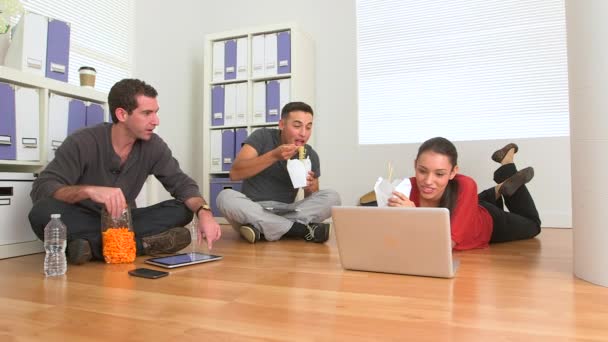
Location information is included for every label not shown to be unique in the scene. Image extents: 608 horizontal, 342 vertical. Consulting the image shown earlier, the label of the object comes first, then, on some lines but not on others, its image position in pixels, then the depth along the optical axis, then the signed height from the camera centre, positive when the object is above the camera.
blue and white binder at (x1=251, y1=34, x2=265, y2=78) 3.22 +0.99
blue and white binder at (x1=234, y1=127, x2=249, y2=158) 3.21 +0.36
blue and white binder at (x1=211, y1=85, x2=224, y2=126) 3.31 +0.62
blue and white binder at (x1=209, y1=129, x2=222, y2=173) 3.27 +0.27
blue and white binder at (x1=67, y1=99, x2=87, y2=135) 2.07 +0.35
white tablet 1.52 -0.29
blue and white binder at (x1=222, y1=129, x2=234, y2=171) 3.23 +0.27
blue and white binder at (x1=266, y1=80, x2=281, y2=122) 3.15 +0.62
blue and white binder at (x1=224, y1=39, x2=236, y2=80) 3.29 +0.98
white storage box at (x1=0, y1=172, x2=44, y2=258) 1.76 -0.13
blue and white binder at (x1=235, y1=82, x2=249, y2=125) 3.23 +0.63
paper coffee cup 2.22 +0.57
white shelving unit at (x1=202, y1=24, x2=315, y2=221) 3.14 +0.83
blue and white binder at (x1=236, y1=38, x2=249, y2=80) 3.26 +0.98
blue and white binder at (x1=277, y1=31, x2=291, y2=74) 3.13 +0.99
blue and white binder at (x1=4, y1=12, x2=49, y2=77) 1.95 +0.65
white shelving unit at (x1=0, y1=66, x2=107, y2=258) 1.79 +0.35
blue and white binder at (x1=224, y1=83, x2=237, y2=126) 3.27 +0.63
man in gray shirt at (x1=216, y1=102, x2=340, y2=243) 2.16 -0.05
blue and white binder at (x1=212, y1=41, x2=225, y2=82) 3.34 +0.98
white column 1.21 +0.16
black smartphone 1.36 -0.29
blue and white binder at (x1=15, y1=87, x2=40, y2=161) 1.84 +0.28
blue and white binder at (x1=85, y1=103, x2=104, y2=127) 2.16 +0.37
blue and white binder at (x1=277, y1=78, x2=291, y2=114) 3.13 +0.70
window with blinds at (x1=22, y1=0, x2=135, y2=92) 2.68 +1.03
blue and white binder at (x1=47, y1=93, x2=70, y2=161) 1.98 +0.30
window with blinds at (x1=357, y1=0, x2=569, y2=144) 2.95 +0.85
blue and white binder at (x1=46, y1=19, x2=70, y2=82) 2.06 +0.67
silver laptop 1.24 -0.18
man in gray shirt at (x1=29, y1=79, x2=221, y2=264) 1.58 +0.01
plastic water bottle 1.43 -0.22
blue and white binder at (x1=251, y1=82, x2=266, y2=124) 3.19 +0.62
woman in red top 1.68 -0.07
